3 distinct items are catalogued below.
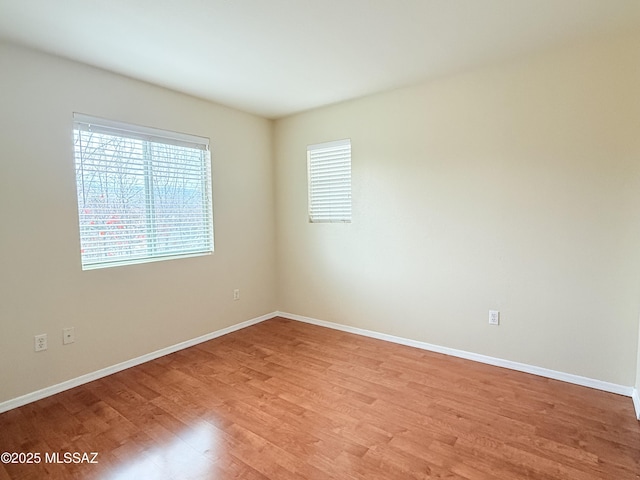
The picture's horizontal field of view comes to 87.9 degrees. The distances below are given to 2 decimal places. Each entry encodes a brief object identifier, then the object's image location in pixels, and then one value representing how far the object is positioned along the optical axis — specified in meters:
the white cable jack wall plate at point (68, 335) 2.50
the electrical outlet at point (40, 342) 2.37
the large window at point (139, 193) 2.63
